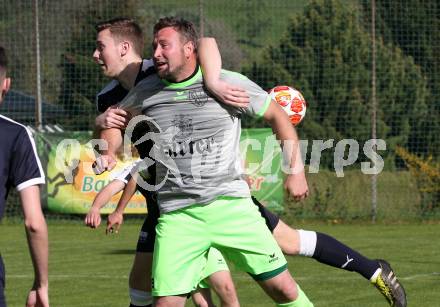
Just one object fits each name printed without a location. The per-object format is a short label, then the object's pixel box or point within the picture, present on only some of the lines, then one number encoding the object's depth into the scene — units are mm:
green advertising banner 37594
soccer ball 16703
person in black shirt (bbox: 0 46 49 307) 9320
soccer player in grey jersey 12562
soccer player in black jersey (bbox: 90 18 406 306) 15336
